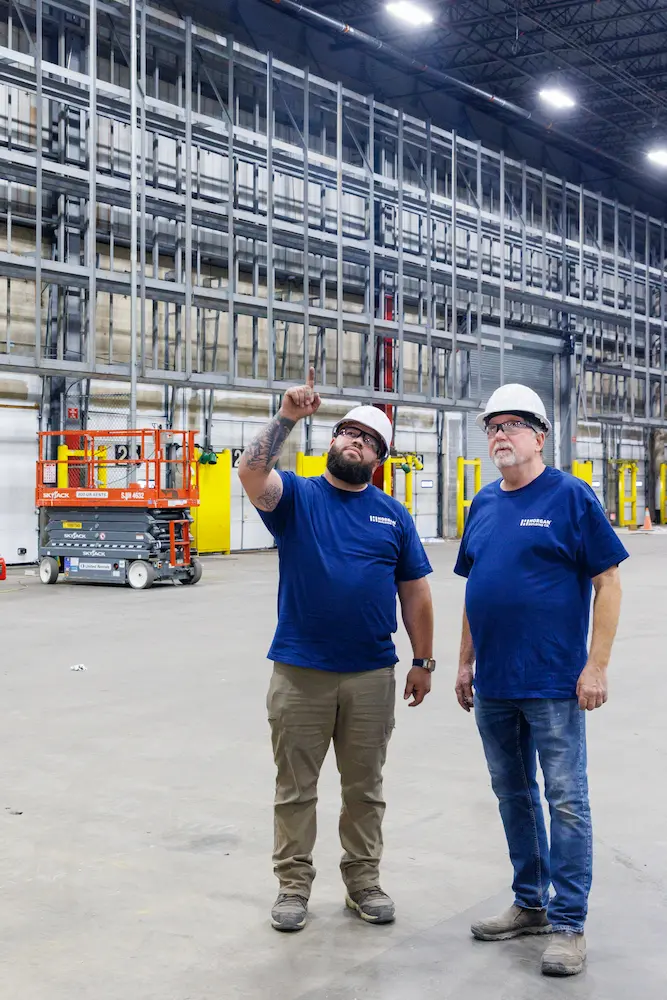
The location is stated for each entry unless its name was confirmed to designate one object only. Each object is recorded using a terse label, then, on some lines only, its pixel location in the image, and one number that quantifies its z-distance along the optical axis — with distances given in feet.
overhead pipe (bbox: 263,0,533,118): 72.28
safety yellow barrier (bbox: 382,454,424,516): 85.66
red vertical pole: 88.48
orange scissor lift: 54.44
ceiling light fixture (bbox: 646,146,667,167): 92.94
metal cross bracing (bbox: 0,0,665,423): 64.59
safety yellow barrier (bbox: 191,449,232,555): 74.38
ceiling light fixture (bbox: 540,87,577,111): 78.18
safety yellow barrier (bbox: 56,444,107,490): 59.52
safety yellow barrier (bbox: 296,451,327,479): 80.43
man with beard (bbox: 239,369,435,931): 12.85
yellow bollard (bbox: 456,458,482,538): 94.94
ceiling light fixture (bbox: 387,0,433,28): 65.31
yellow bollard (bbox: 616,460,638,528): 116.26
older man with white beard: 11.80
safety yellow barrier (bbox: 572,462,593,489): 108.78
